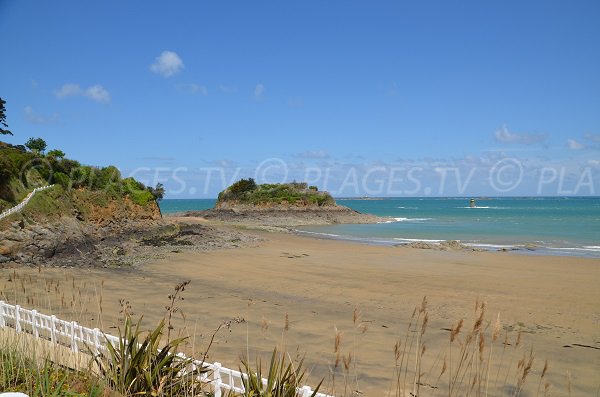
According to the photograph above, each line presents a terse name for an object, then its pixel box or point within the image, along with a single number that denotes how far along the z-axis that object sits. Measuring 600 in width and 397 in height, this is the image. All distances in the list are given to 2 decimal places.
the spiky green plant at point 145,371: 4.39
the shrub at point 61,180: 28.39
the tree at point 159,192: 43.34
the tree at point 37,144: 42.50
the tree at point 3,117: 38.43
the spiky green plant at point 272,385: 4.05
